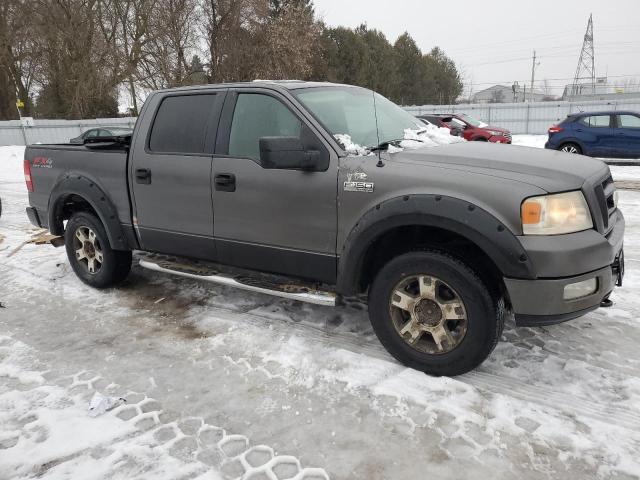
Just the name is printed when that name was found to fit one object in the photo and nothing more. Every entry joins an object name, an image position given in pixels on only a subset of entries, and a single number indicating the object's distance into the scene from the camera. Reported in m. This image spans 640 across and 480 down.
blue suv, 12.93
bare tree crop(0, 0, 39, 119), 29.78
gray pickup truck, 2.81
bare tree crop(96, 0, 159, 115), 28.00
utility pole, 72.66
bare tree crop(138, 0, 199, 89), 27.22
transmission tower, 68.50
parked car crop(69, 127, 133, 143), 17.96
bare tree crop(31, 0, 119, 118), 28.20
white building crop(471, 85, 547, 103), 75.88
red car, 17.75
